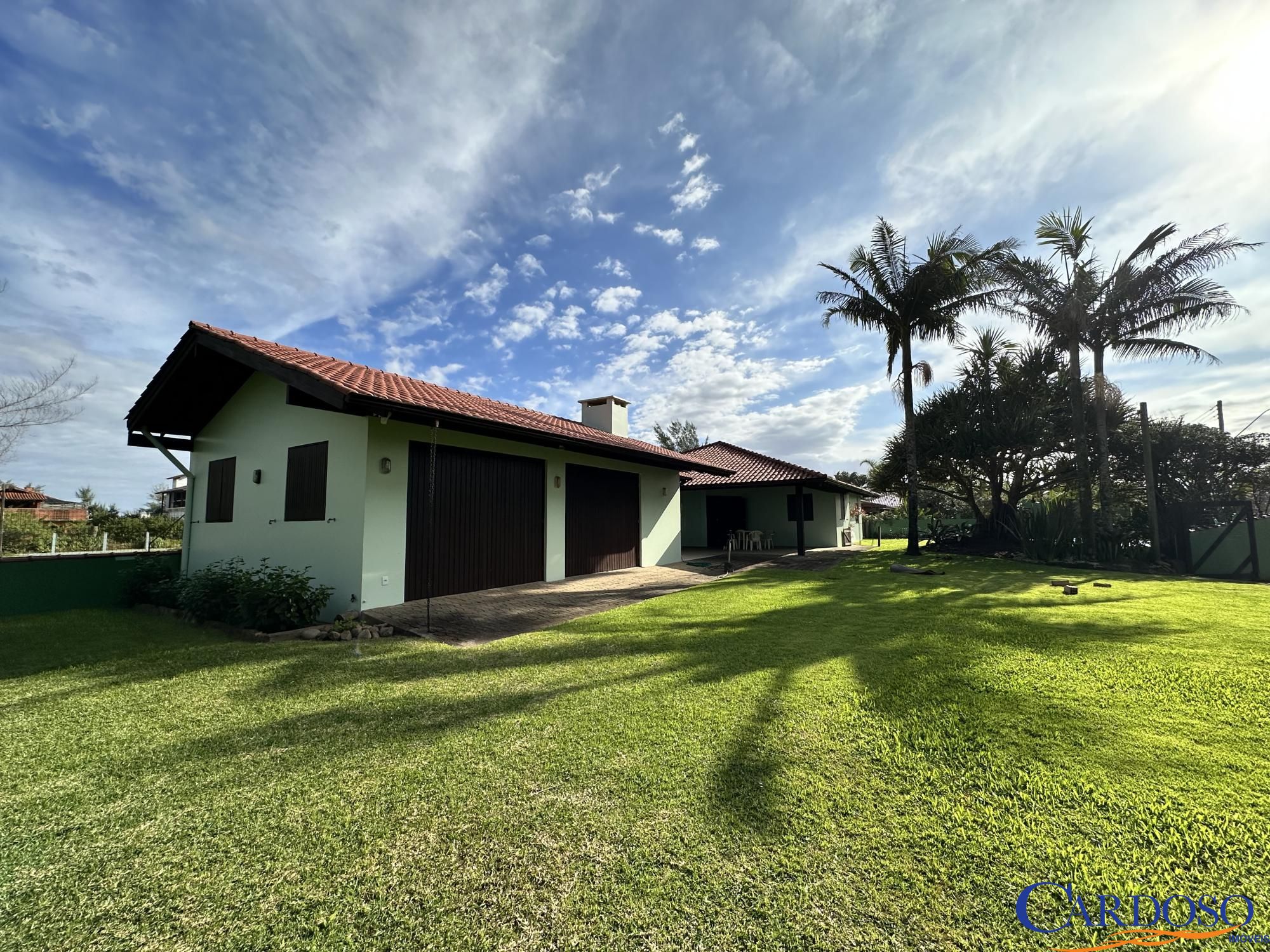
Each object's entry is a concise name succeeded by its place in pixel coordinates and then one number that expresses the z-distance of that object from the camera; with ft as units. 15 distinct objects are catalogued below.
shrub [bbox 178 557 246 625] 24.39
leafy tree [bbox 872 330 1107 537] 61.52
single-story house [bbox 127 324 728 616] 24.70
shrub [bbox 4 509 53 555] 50.31
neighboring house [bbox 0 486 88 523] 71.05
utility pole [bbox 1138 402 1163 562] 44.04
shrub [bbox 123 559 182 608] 29.19
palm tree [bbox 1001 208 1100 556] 49.26
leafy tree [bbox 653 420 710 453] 184.34
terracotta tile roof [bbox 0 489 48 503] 71.72
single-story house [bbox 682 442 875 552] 69.51
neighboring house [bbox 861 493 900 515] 126.81
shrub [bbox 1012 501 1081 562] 48.57
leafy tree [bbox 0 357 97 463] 43.96
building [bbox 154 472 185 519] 100.89
